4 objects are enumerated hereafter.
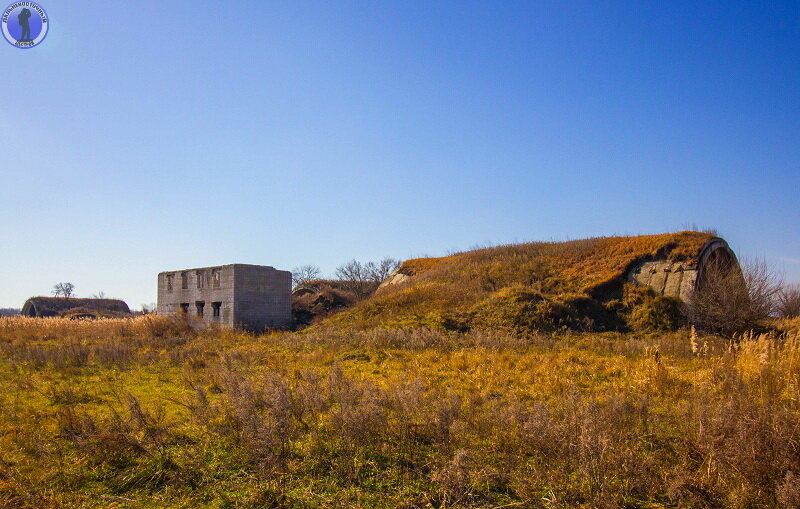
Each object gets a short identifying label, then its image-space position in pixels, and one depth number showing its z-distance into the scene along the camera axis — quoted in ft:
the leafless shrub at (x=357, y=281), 127.65
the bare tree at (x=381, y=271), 136.67
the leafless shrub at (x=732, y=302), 62.13
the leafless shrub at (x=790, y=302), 86.74
